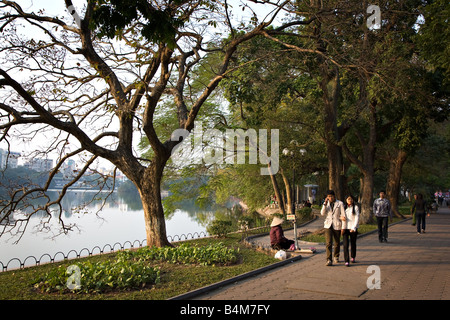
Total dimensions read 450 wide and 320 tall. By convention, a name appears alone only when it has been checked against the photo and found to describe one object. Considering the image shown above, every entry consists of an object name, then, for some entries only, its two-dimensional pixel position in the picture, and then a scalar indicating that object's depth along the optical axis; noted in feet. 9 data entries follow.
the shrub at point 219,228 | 55.62
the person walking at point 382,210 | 46.14
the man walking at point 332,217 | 33.22
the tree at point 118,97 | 38.50
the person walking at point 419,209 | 57.21
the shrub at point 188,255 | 34.01
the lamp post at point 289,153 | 69.72
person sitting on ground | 38.70
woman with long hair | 32.99
